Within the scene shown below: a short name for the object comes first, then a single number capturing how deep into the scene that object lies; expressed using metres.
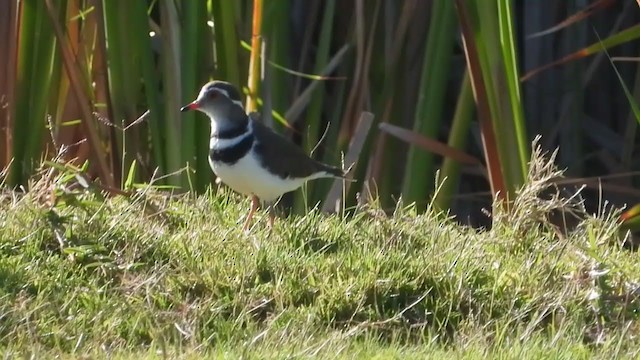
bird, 11.16
